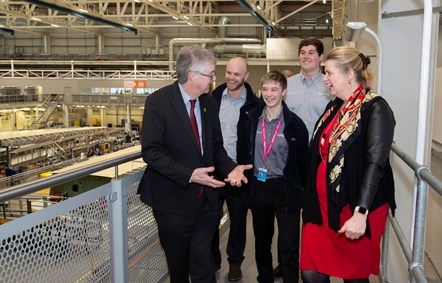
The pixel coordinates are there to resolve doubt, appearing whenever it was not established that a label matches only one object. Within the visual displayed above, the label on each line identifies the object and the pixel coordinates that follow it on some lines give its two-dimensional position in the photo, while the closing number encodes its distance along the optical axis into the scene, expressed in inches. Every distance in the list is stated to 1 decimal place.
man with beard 124.8
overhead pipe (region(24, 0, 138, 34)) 507.3
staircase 748.6
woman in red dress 73.0
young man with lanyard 110.4
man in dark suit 86.5
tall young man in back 129.5
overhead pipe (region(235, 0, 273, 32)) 514.6
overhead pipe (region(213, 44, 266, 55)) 894.7
